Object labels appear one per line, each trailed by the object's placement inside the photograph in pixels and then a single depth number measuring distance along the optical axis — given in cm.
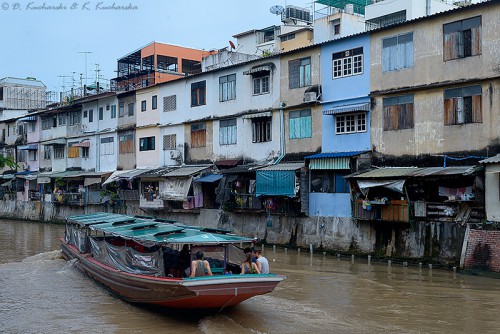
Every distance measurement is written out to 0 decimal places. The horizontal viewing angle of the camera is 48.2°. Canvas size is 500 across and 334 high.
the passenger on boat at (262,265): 1301
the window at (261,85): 2822
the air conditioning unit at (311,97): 2511
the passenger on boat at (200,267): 1200
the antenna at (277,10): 4244
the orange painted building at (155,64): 4538
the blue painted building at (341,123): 2345
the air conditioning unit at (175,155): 3369
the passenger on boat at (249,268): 1265
